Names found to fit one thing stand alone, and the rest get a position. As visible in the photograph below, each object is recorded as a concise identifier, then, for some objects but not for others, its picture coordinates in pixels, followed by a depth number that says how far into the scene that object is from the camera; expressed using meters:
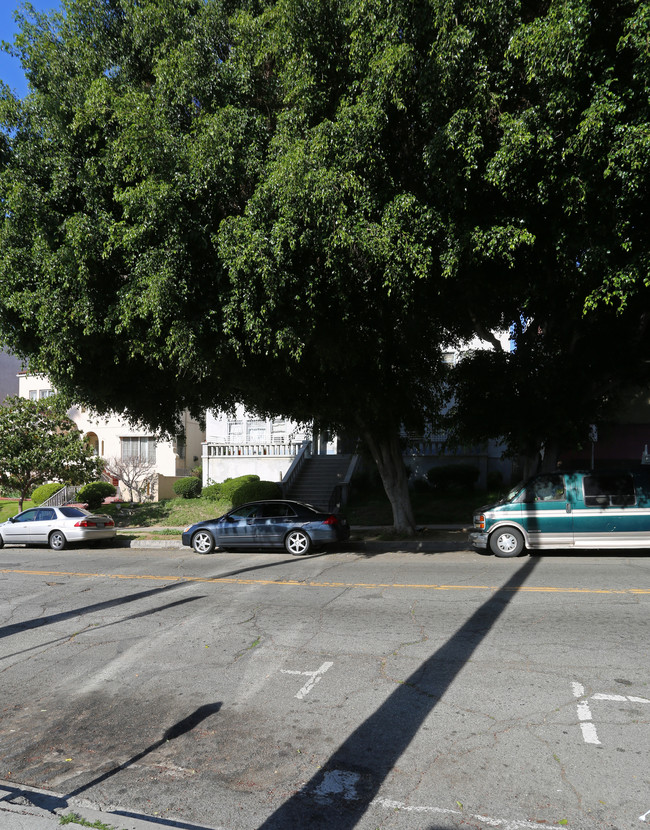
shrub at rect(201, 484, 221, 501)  24.11
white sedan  17.27
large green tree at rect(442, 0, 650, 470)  7.94
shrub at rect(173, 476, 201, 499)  26.67
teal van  12.34
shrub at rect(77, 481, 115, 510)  25.47
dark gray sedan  14.34
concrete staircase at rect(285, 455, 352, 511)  22.73
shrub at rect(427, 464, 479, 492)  22.92
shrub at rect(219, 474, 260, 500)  23.70
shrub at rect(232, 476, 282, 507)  21.30
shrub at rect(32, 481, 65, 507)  27.00
